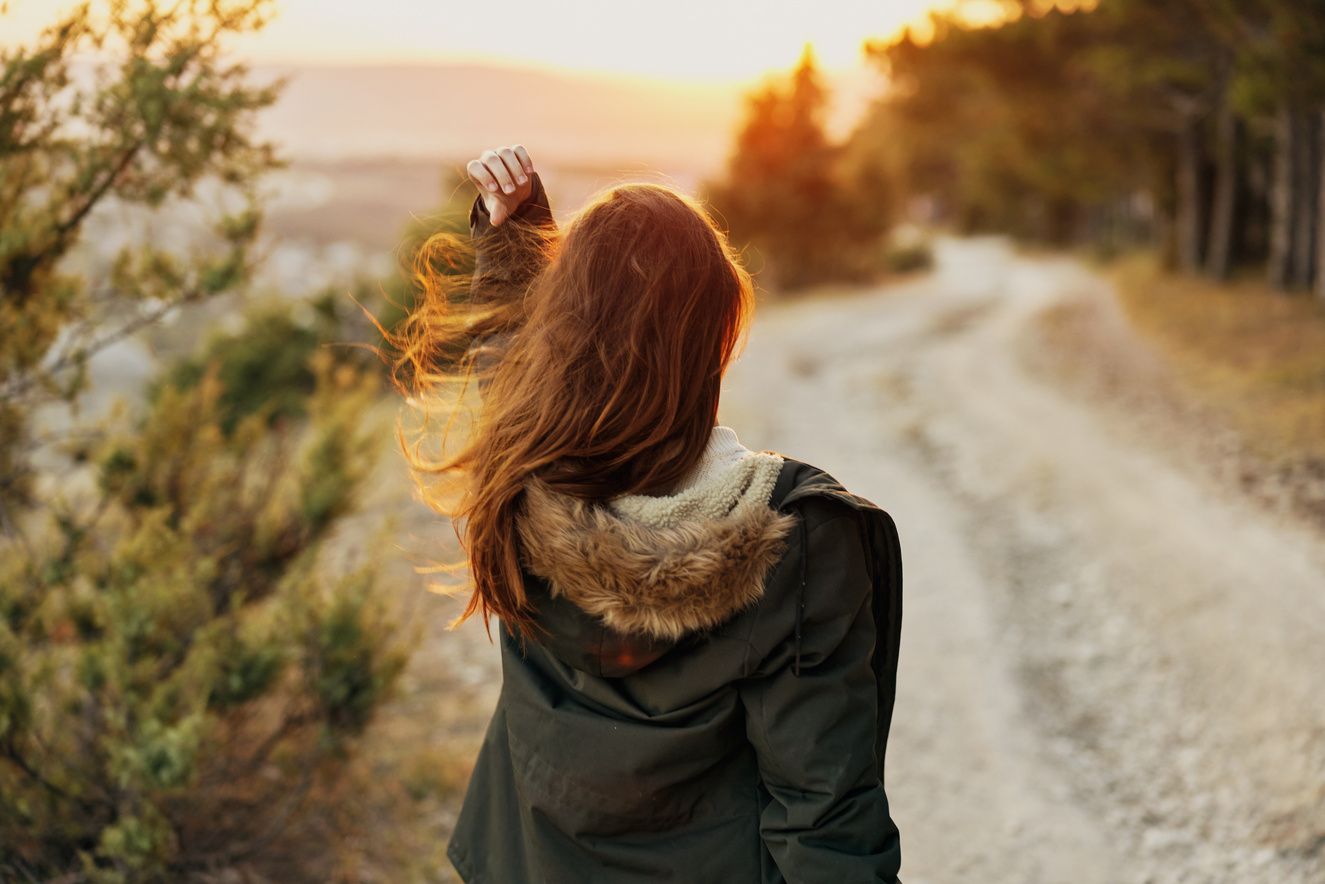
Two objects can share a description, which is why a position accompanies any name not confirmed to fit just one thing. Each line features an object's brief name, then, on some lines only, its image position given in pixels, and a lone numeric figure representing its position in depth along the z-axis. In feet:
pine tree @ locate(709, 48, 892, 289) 70.85
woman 4.33
